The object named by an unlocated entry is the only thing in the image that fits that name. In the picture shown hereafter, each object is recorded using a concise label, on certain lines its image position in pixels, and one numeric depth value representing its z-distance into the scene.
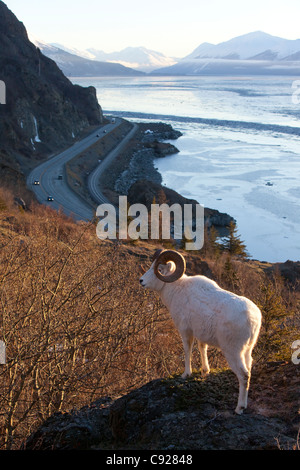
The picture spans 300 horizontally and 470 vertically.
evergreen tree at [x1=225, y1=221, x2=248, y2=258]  44.29
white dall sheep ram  6.56
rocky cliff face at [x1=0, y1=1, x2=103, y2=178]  82.25
